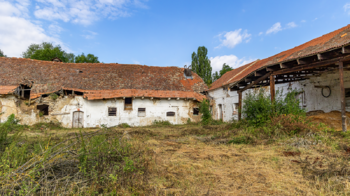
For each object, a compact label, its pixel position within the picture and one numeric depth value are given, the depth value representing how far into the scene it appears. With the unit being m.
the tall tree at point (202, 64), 32.44
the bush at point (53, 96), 16.39
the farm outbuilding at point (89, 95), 16.28
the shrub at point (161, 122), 17.88
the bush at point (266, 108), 8.20
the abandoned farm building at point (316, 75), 6.96
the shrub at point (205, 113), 17.23
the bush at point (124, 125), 16.97
